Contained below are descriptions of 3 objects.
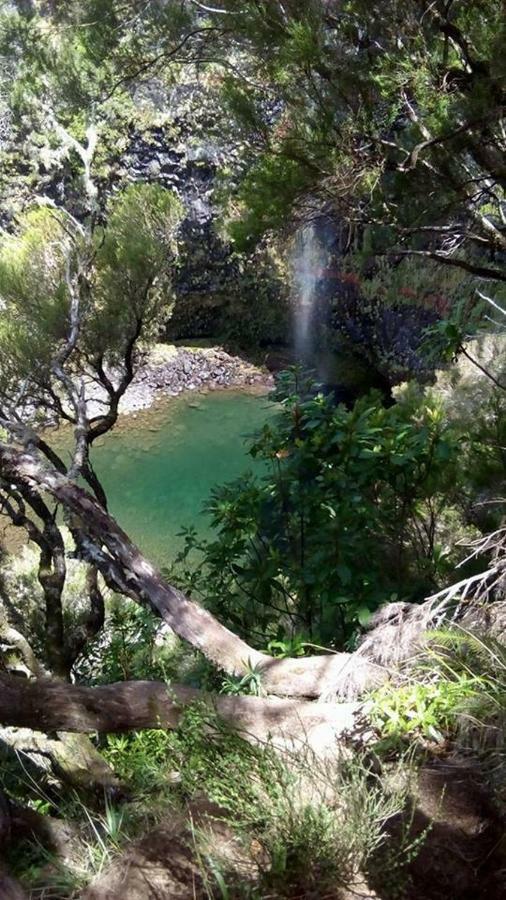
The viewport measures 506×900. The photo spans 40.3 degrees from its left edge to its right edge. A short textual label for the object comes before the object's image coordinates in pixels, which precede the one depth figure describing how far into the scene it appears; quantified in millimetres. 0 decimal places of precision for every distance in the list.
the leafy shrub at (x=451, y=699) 1498
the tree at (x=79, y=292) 4680
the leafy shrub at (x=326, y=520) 2594
